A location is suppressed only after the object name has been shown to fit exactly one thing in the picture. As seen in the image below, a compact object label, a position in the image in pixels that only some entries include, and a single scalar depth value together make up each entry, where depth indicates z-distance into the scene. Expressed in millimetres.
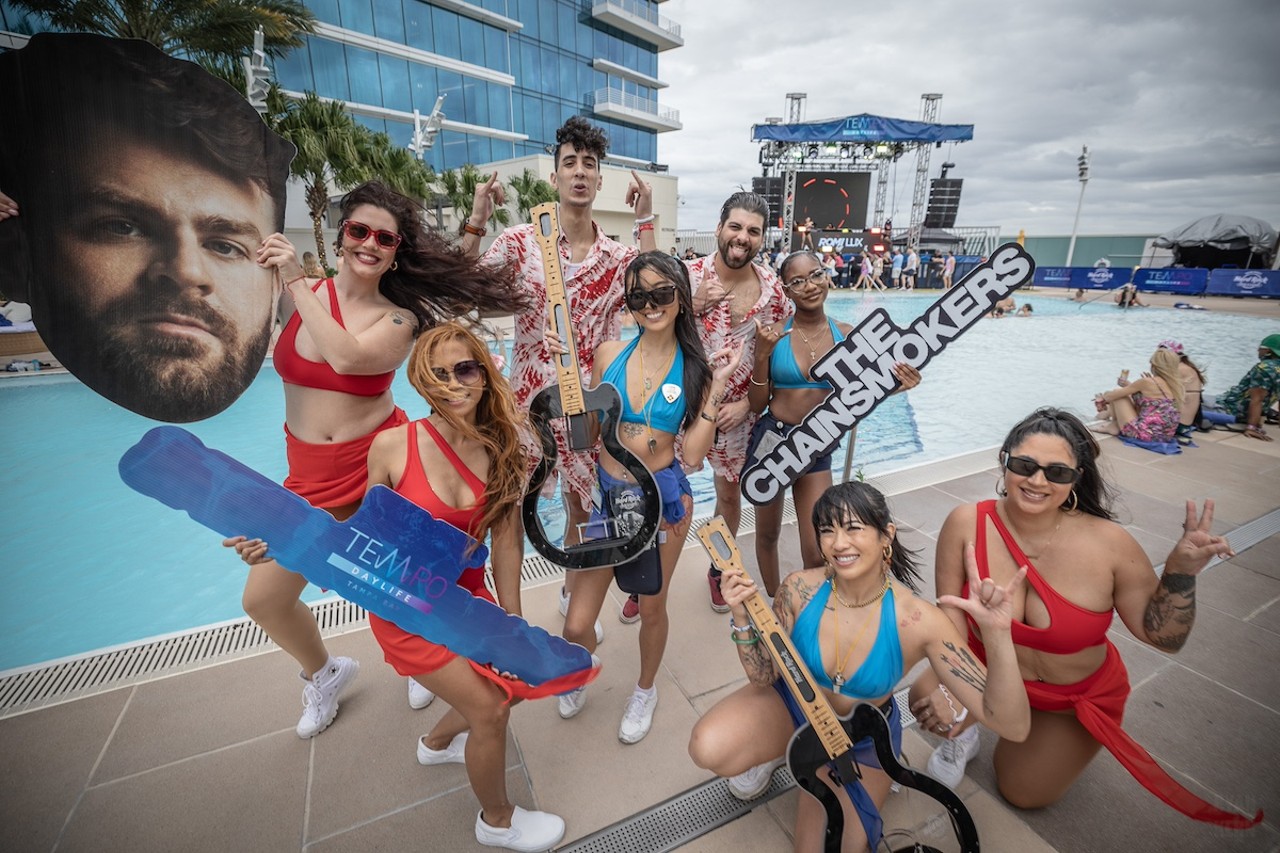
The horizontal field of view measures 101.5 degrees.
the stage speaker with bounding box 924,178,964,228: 34188
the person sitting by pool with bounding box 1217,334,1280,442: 6211
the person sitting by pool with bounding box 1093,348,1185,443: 5691
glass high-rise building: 22906
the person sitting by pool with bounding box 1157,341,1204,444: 5980
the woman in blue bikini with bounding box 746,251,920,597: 2664
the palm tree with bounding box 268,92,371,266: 10398
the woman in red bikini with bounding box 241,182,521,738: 1921
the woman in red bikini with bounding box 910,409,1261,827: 1810
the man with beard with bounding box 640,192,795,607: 2621
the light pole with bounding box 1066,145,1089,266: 25056
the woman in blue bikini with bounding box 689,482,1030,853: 1573
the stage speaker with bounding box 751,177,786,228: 32031
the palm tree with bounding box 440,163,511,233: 19969
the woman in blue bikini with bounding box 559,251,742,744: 2113
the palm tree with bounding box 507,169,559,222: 21578
